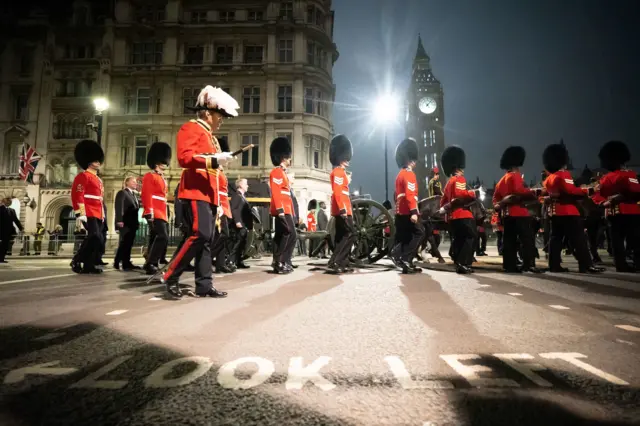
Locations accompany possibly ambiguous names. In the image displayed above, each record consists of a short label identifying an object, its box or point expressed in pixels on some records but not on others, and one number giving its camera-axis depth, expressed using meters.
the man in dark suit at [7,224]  12.01
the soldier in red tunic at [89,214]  7.00
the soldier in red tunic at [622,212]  6.83
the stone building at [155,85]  28.67
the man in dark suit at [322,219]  14.19
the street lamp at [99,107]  11.96
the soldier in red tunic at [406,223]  6.69
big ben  100.38
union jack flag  23.39
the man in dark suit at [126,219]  8.17
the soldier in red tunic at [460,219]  6.80
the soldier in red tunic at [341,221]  6.78
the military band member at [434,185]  11.27
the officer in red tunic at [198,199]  4.08
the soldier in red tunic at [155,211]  7.09
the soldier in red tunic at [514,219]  6.86
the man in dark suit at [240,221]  8.12
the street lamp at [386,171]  23.36
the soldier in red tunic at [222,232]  5.32
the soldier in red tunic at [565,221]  6.80
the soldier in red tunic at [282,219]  6.95
